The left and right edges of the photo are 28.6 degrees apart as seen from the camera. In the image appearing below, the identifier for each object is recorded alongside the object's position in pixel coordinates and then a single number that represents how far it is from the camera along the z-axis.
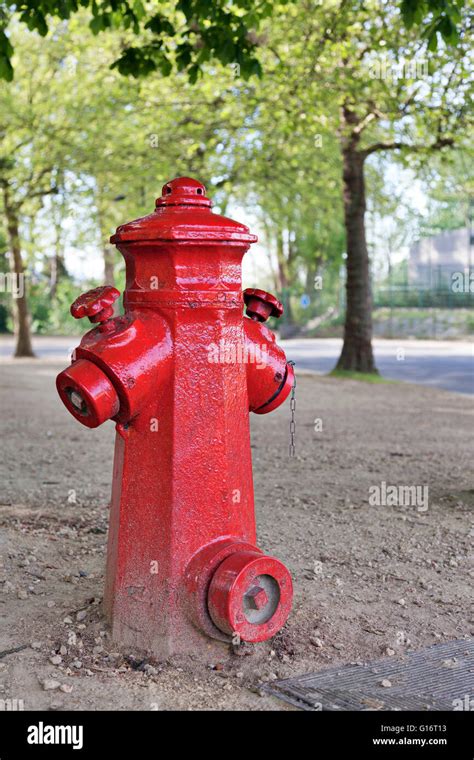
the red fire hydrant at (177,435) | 3.37
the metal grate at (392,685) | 3.15
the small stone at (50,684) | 3.18
